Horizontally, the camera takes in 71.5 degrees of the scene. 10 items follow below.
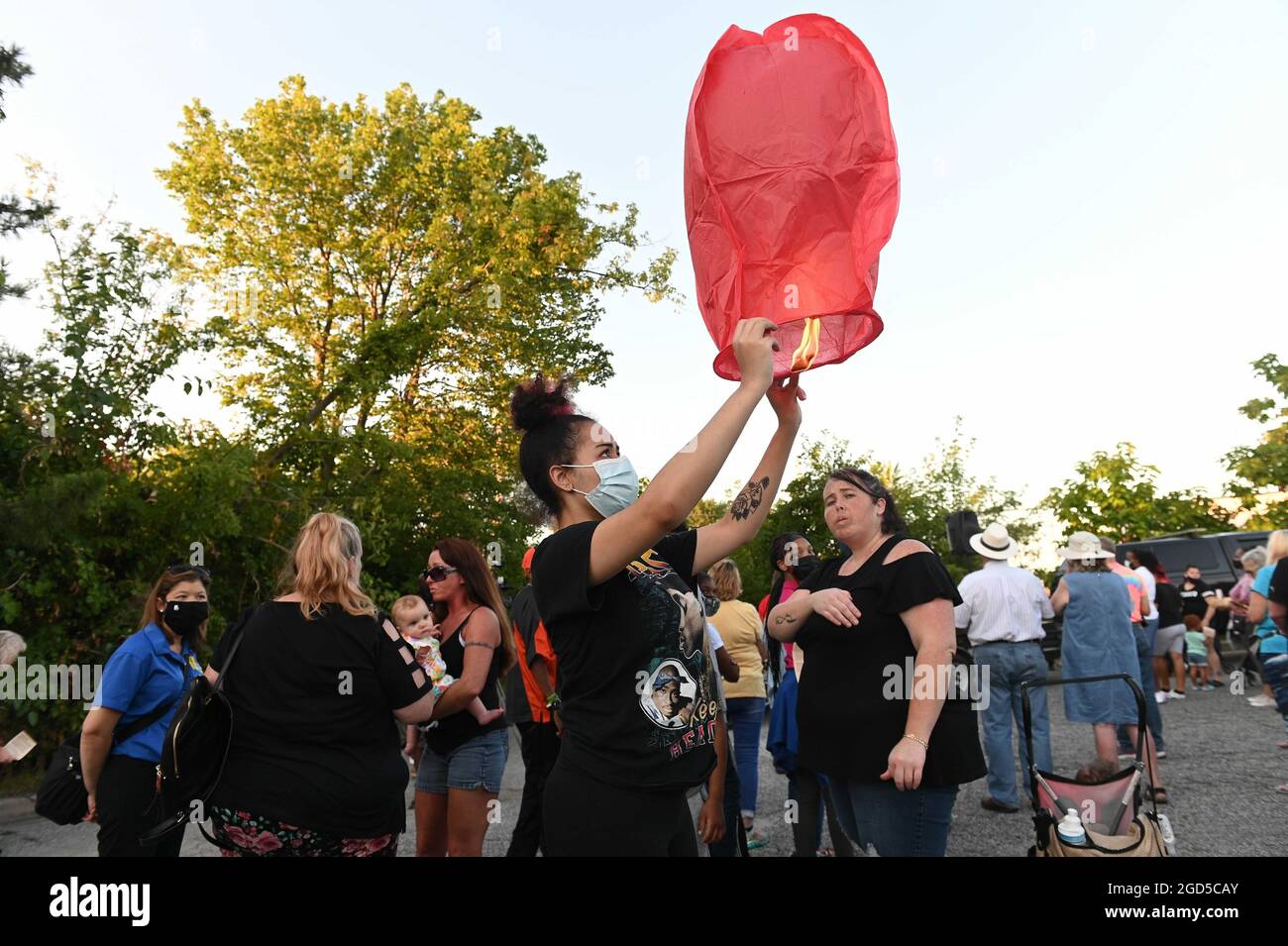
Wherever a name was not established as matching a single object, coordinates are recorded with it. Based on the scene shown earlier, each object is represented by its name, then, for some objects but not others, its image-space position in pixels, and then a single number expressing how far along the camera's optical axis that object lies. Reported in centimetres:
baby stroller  356
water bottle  358
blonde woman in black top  288
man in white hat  662
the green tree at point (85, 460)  885
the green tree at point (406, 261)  1692
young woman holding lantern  201
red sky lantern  236
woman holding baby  429
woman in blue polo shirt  370
